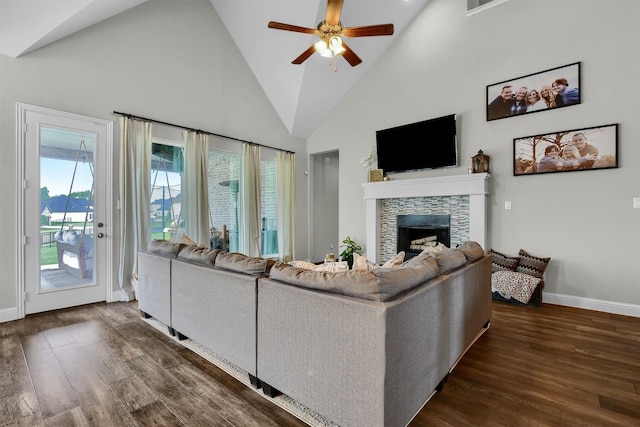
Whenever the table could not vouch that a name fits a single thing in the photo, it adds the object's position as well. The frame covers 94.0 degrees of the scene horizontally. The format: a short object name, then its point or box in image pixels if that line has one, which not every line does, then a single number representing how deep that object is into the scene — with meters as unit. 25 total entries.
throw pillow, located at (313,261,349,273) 2.02
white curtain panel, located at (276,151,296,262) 6.15
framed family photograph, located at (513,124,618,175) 3.46
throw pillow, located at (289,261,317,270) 2.11
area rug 1.61
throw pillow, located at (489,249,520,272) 3.96
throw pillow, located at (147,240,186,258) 2.74
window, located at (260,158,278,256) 6.02
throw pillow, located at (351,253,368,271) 2.00
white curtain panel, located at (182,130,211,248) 4.59
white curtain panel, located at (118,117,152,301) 3.89
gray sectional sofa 1.35
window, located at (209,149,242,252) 5.08
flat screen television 4.64
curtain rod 3.96
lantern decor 4.23
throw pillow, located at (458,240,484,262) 2.50
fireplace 4.26
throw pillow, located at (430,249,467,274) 2.05
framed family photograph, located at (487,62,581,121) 3.68
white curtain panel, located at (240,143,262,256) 5.44
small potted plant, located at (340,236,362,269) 5.20
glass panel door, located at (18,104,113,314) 3.28
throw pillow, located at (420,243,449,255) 2.39
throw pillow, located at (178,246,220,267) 2.32
